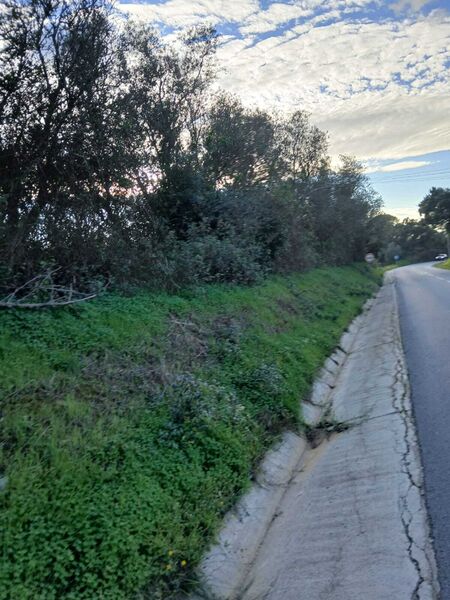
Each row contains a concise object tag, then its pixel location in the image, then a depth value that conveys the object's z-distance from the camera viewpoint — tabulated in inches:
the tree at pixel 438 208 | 3014.3
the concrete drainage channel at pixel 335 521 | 132.3
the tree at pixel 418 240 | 4028.1
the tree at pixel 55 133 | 296.2
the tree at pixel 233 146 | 641.6
